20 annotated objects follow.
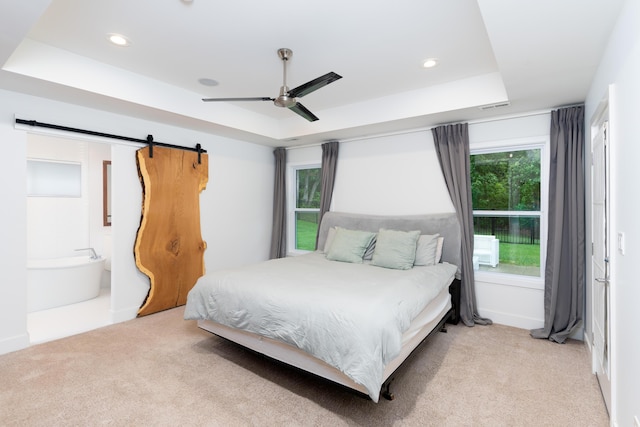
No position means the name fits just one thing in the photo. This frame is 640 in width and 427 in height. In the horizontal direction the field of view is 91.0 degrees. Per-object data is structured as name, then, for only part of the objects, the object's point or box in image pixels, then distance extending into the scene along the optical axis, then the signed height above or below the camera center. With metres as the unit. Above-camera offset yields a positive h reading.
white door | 2.13 -0.36
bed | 1.96 -0.68
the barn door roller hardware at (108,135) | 2.96 +0.84
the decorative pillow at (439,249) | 3.62 -0.44
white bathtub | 3.95 -0.93
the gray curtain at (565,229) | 3.09 -0.17
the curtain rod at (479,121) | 3.39 +1.08
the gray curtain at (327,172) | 4.92 +0.61
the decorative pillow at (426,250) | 3.50 -0.44
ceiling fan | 2.32 +0.96
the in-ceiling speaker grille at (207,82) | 3.39 +1.42
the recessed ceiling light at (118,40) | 2.52 +1.40
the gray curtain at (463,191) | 3.65 +0.24
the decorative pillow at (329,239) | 4.28 -0.38
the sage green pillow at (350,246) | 3.76 -0.42
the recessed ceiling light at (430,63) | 2.92 +1.40
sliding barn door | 3.84 -0.19
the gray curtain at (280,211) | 5.49 +0.00
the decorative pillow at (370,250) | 3.84 -0.48
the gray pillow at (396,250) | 3.37 -0.43
